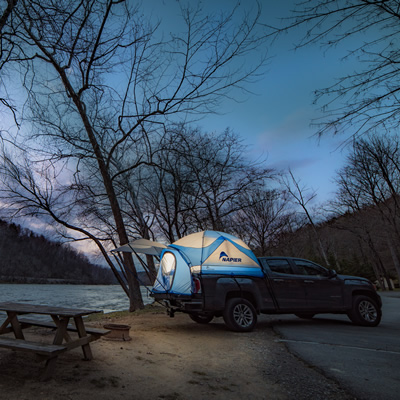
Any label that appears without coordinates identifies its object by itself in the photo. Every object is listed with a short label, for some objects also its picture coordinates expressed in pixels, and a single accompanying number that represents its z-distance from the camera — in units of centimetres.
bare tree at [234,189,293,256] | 2044
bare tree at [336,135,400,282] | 2100
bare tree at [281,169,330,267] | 2987
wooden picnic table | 331
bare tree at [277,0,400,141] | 327
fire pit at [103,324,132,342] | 564
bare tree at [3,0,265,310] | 470
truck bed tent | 732
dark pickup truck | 704
